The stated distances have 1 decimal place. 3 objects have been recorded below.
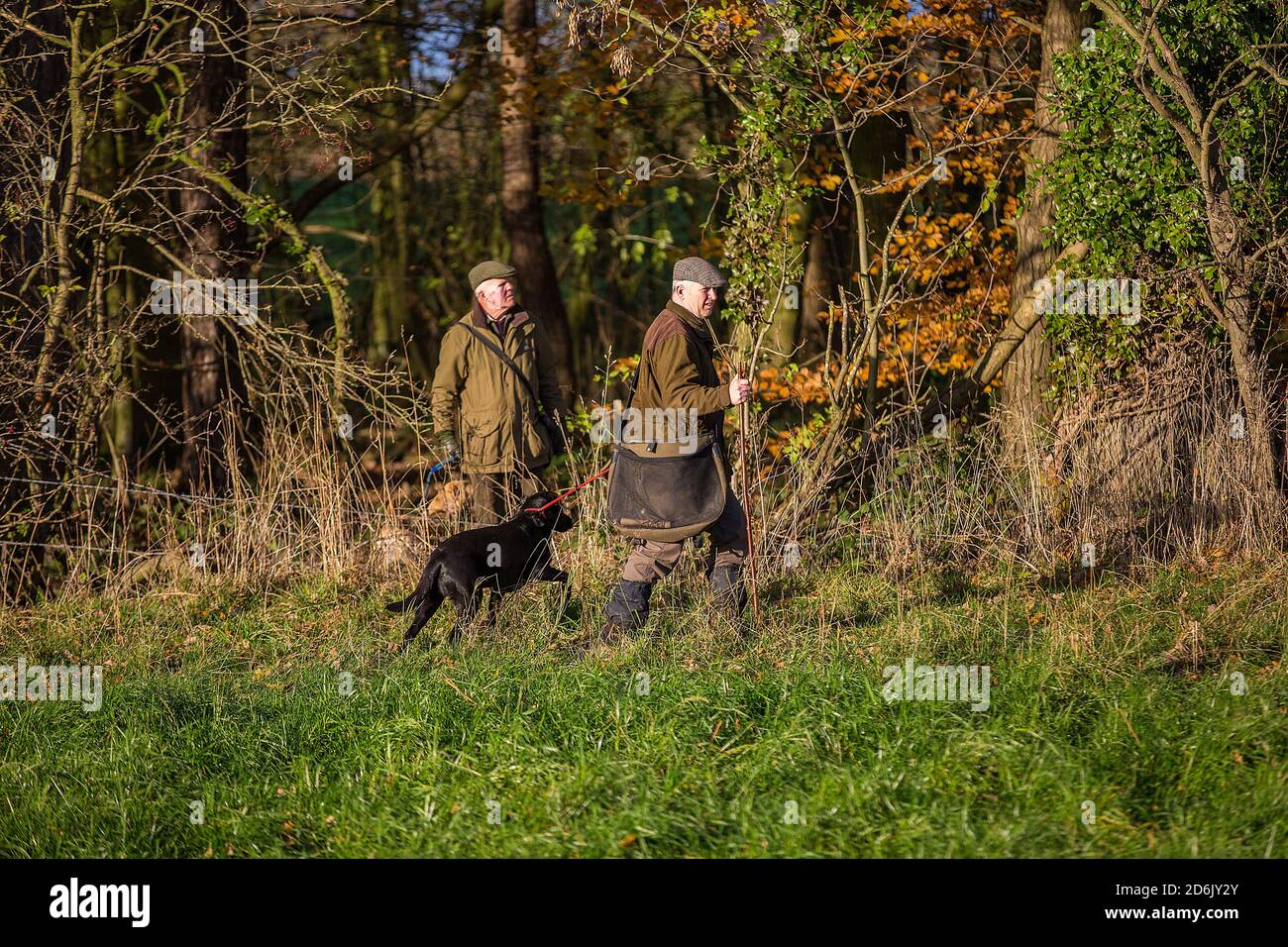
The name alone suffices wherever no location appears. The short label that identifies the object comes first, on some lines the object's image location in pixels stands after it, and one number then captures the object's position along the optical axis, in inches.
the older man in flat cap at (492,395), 581.6
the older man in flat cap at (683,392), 472.1
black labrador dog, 490.6
